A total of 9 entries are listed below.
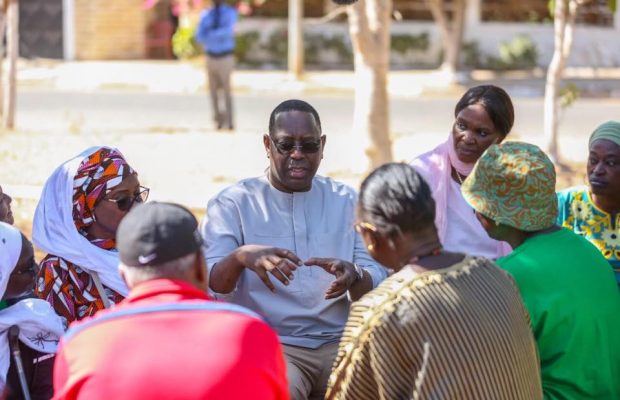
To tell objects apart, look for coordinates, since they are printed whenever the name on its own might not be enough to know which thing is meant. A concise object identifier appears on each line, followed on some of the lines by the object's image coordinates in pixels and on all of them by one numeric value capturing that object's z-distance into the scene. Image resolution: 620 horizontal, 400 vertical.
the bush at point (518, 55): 24.83
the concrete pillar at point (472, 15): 26.11
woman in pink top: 4.27
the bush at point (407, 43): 25.55
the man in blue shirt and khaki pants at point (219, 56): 13.99
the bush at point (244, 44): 25.06
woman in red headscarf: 3.70
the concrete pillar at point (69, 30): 24.80
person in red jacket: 2.32
